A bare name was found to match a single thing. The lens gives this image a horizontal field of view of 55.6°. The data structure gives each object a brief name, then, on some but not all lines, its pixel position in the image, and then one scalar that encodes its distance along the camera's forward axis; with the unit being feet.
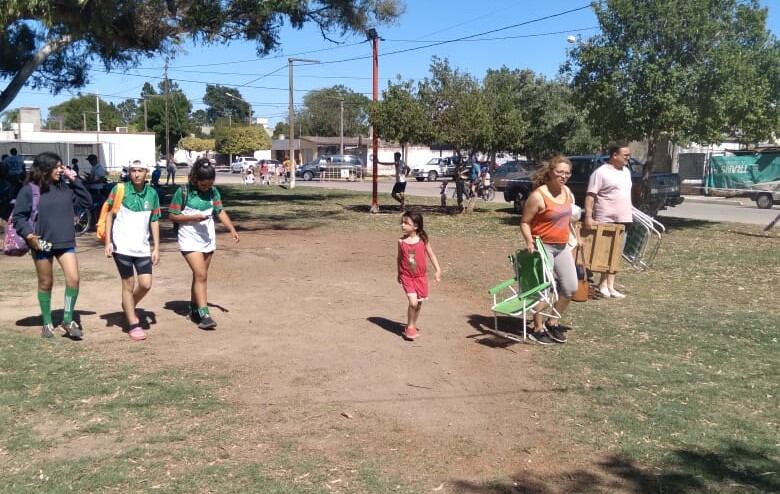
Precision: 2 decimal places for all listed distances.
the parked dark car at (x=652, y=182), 63.21
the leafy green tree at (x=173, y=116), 273.54
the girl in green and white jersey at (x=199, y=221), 23.03
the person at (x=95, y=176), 51.70
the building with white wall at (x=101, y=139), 155.33
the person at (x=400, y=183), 70.38
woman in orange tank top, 22.02
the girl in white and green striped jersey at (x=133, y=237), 21.97
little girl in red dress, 22.38
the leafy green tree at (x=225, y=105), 431.02
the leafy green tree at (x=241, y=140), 274.77
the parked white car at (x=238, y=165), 213.56
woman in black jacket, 21.49
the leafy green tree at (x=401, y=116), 64.59
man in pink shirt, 28.53
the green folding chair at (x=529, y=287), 21.91
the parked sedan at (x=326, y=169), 159.22
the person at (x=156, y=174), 67.59
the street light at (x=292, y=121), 125.60
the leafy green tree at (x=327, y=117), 318.65
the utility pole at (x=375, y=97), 66.95
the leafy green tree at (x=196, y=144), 286.83
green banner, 92.53
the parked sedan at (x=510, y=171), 106.83
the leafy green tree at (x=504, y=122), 65.77
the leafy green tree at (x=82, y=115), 370.32
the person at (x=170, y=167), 117.39
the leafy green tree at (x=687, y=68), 49.14
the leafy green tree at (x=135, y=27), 44.86
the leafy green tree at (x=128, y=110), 469.98
